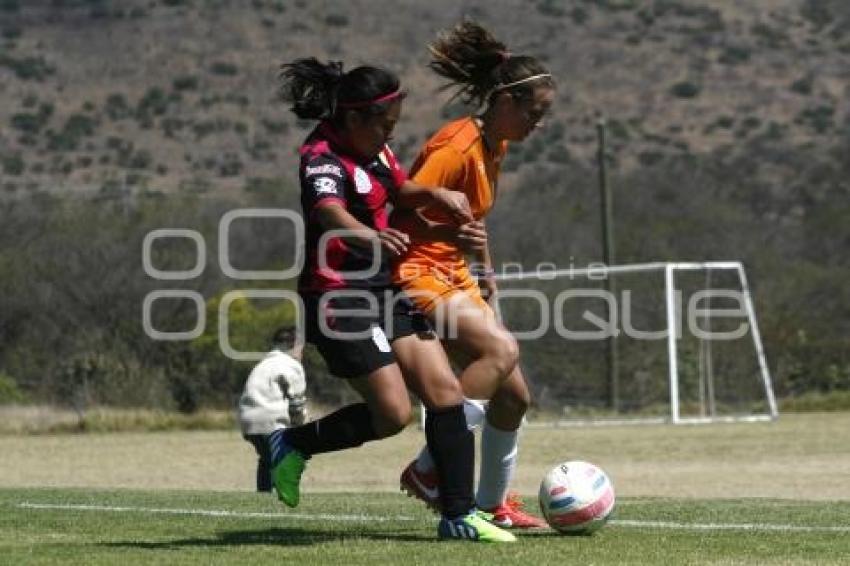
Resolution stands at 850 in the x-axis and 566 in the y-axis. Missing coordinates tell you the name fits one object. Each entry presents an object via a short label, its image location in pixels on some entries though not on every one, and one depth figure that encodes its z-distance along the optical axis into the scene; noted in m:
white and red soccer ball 17.73
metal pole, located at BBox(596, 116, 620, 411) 80.50
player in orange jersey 17.48
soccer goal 64.94
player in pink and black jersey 16.91
